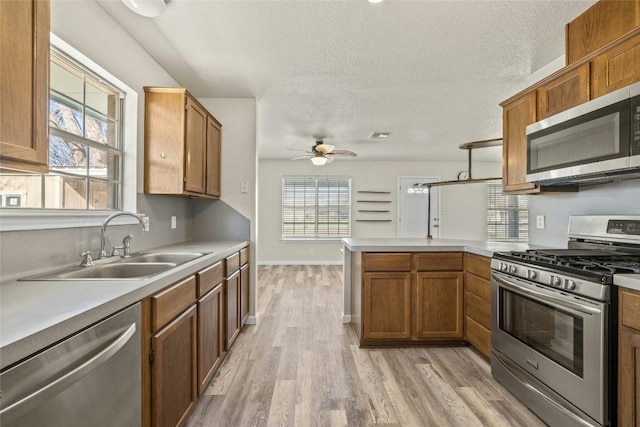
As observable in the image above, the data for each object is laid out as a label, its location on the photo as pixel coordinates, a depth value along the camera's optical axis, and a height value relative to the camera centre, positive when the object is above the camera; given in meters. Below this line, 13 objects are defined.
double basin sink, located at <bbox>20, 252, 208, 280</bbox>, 1.51 -0.31
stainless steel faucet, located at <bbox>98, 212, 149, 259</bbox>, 1.84 -0.12
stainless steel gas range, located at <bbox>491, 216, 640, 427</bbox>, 1.46 -0.57
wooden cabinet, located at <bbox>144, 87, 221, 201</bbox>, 2.49 +0.58
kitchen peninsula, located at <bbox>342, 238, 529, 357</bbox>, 2.79 -0.69
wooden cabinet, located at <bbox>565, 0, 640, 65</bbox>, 1.80 +1.17
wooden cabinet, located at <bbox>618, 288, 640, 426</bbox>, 1.33 -0.61
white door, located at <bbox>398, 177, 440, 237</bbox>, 7.67 +0.12
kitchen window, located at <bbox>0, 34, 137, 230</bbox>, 1.53 +0.37
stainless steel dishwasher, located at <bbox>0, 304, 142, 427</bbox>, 0.72 -0.46
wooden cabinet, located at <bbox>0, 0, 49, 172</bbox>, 0.96 +0.41
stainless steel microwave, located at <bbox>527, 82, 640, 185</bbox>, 1.58 +0.44
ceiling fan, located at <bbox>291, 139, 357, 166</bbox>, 4.80 +0.96
